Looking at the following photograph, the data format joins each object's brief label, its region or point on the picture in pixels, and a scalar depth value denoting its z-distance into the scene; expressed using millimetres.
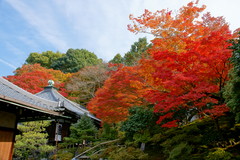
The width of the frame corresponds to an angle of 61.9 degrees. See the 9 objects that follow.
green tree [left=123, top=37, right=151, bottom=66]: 25705
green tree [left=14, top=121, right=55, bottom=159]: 11906
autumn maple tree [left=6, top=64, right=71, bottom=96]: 22684
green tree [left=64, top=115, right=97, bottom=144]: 13703
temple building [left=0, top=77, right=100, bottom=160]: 5883
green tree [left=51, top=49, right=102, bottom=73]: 36219
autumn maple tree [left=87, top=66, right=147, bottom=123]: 12227
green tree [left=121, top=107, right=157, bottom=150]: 10180
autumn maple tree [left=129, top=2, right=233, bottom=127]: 6754
